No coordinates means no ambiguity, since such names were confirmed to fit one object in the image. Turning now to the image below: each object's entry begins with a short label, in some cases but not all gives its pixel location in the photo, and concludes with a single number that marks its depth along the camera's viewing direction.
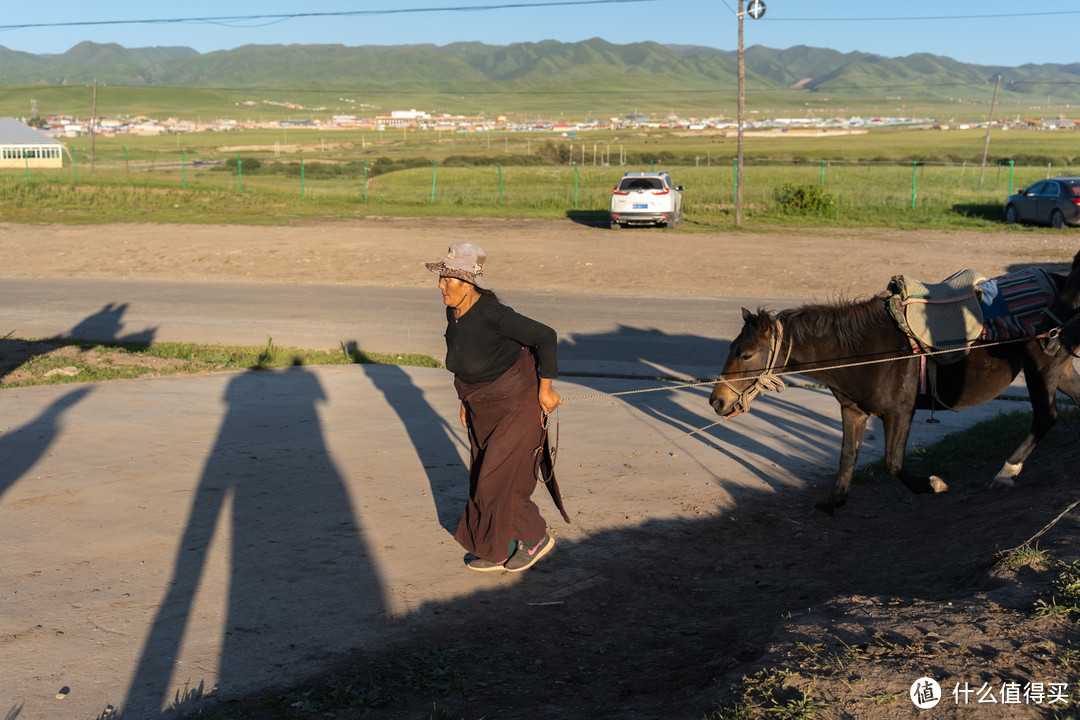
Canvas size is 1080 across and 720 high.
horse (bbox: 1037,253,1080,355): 6.14
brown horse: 6.29
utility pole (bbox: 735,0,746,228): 29.94
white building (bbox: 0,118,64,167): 88.50
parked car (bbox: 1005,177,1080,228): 27.86
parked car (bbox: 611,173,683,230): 29.23
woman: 5.36
